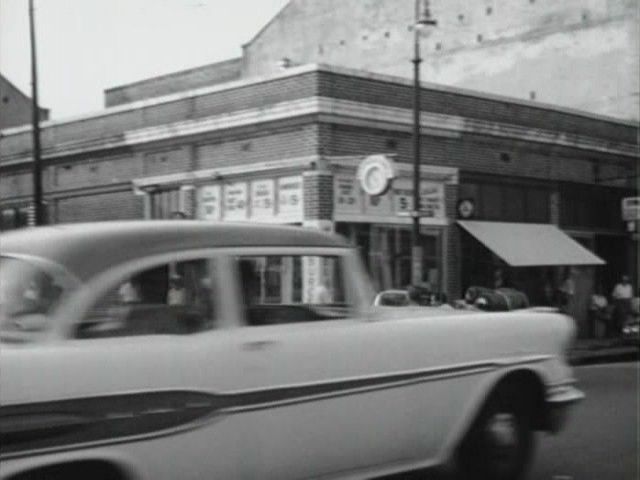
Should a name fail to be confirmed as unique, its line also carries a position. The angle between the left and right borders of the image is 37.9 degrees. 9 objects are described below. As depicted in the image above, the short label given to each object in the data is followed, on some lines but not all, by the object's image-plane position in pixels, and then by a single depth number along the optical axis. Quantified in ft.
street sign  71.26
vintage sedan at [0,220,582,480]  11.92
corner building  55.47
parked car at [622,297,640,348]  60.85
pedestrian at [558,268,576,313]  69.82
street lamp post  51.90
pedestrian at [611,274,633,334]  70.60
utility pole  50.75
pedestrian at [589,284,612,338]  70.69
